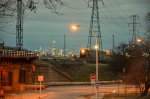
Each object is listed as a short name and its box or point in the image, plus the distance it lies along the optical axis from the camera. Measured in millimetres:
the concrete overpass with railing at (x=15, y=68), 79619
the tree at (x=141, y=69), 51062
